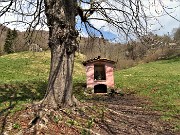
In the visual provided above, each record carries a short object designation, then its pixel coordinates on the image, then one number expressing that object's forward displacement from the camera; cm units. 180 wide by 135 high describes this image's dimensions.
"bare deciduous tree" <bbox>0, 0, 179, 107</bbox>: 380
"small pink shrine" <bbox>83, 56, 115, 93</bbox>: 738
